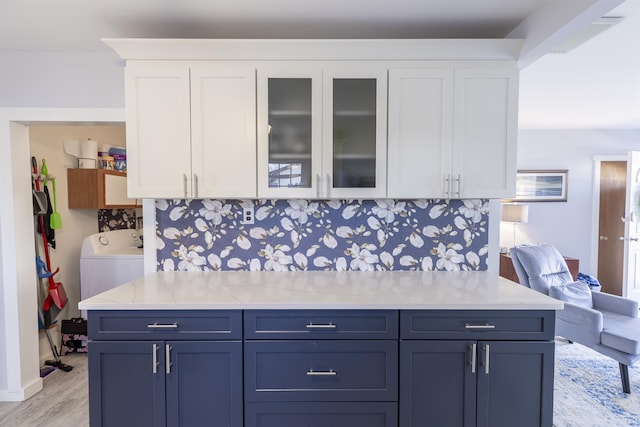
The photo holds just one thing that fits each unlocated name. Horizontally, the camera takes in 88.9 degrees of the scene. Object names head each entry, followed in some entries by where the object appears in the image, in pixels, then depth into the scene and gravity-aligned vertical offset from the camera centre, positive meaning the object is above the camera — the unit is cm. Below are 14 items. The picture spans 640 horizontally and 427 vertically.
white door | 383 -37
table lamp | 421 -15
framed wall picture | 465 +22
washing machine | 307 -65
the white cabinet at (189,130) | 190 +41
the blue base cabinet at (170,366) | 159 -81
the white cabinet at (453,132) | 190 +41
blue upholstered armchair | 244 -92
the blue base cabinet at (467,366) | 160 -81
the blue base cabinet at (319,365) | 159 -81
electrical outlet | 223 -10
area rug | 221 -147
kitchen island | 159 -80
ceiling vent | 192 +106
